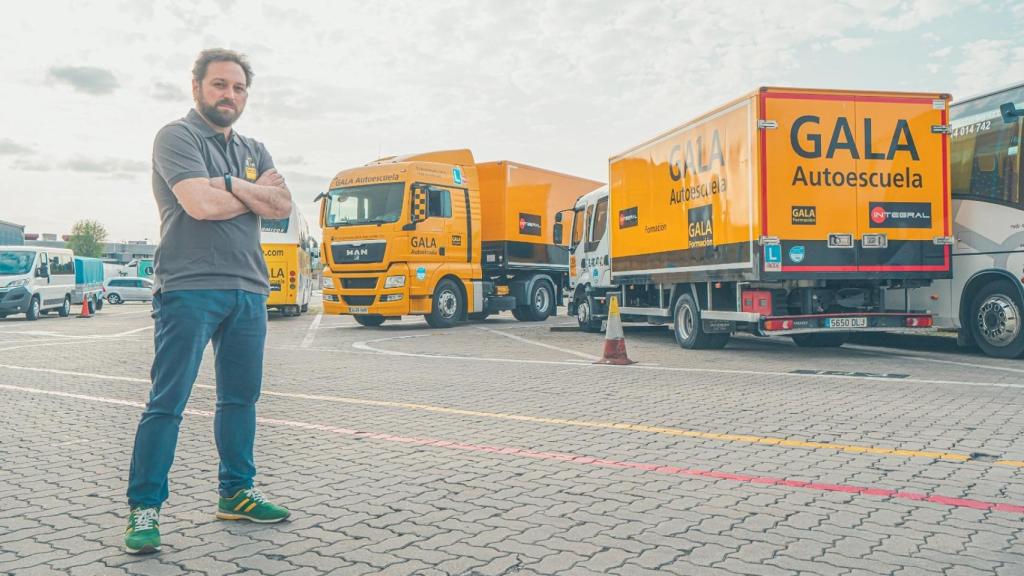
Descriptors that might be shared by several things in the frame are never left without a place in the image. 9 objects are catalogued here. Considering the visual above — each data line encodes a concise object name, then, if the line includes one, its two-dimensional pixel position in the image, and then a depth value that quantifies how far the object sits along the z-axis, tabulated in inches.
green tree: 5679.1
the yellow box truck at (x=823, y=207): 437.7
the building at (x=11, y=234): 3639.3
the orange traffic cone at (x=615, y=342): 428.8
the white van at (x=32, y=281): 993.5
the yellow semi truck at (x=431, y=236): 712.4
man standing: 143.7
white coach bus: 430.6
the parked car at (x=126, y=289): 1918.1
